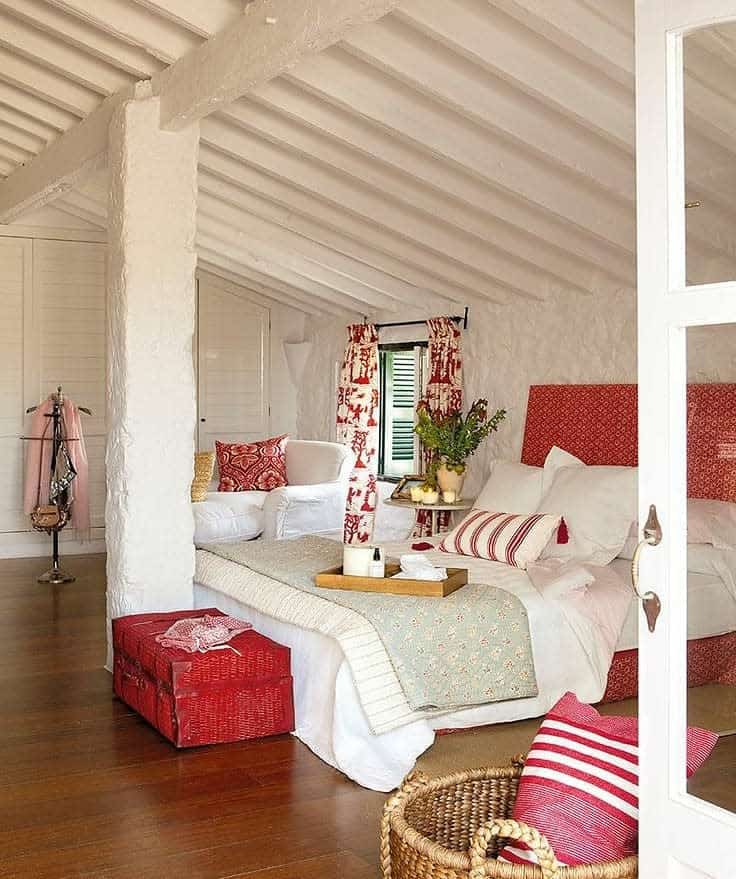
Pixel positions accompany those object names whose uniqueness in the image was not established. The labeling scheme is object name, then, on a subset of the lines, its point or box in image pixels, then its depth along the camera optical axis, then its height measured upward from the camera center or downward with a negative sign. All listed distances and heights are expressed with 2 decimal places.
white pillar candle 4.40 -0.51
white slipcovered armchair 7.40 -0.49
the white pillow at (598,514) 4.92 -0.36
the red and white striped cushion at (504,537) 4.91 -0.47
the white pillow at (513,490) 5.48 -0.28
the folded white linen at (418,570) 4.30 -0.53
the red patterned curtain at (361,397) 8.02 +0.29
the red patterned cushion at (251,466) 8.13 -0.22
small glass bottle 4.40 -0.53
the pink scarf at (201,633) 4.15 -0.77
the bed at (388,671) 3.75 -0.86
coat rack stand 7.52 -0.12
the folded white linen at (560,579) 4.38 -0.59
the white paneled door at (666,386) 2.21 +0.10
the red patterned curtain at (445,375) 6.94 +0.39
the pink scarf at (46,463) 8.06 -0.21
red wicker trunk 4.00 -0.96
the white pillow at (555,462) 5.54 -0.13
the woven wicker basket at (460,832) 2.29 -0.93
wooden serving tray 4.21 -0.58
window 8.16 +0.18
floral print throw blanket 3.88 -0.76
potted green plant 6.55 -0.02
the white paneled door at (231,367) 9.14 +0.59
